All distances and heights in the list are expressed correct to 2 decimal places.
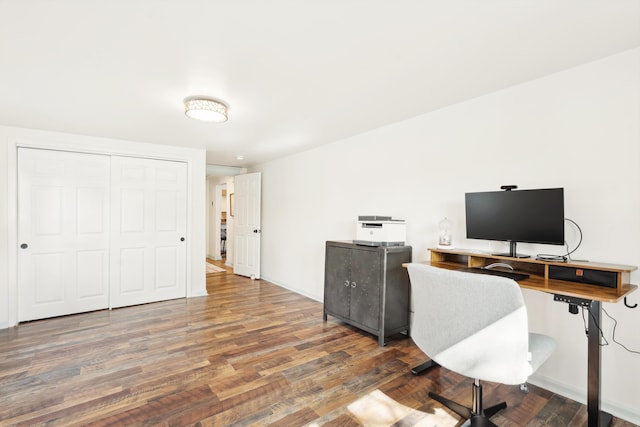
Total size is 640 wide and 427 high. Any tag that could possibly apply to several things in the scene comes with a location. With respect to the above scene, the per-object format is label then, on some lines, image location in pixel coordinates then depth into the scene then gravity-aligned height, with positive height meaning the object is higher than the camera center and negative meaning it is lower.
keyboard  2.02 -0.41
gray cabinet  2.94 -0.76
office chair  1.47 -0.60
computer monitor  2.00 +0.00
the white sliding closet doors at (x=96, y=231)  3.55 -0.27
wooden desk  1.63 -0.42
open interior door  5.70 -0.25
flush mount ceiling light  2.53 +0.87
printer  3.00 -0.18
